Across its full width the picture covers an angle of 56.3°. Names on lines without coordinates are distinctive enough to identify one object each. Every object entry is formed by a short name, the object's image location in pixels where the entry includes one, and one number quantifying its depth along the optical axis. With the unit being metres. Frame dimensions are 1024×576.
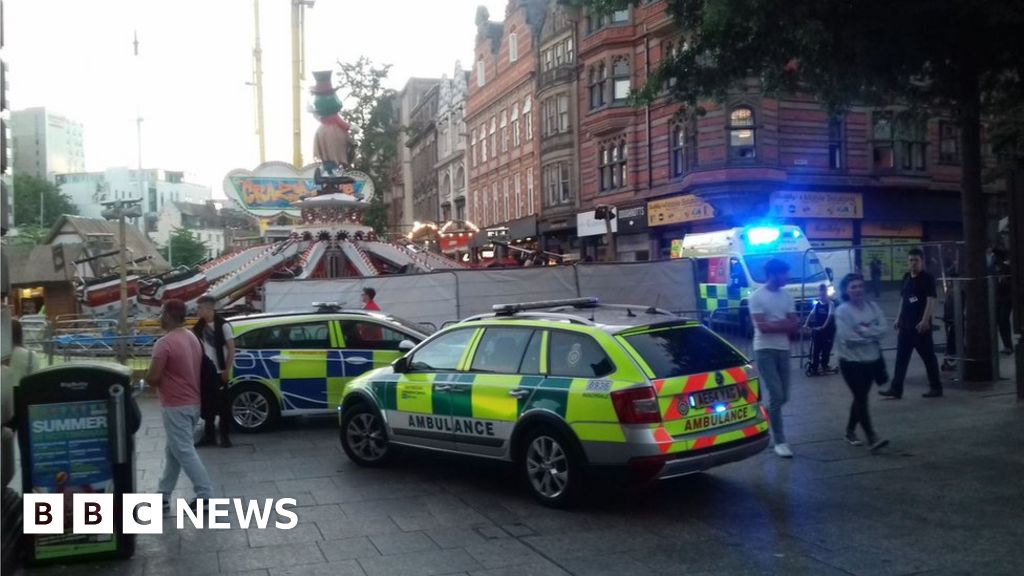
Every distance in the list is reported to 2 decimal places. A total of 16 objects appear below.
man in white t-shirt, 9.02
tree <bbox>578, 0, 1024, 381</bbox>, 11.13
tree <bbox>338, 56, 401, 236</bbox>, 46.50
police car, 11.87
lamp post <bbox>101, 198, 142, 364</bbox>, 15.62
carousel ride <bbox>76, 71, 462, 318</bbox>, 22.95
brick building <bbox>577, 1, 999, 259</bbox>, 30.86
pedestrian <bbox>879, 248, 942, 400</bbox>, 11.92
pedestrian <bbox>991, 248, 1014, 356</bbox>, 15.66
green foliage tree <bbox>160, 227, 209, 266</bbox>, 67.75
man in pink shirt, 7.40
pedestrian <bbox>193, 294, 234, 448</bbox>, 10.51
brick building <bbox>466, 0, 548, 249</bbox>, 44.66
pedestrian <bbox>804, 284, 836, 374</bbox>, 14.90
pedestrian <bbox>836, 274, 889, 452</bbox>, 9.09
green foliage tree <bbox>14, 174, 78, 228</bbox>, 78.69
